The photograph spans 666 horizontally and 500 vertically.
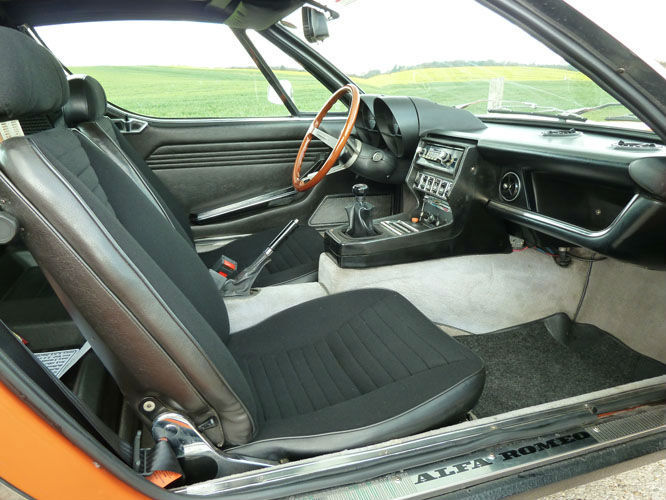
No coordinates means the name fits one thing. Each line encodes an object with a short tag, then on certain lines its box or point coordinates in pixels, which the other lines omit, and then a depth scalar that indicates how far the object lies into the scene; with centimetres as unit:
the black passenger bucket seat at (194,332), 67
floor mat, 164
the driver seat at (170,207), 161
